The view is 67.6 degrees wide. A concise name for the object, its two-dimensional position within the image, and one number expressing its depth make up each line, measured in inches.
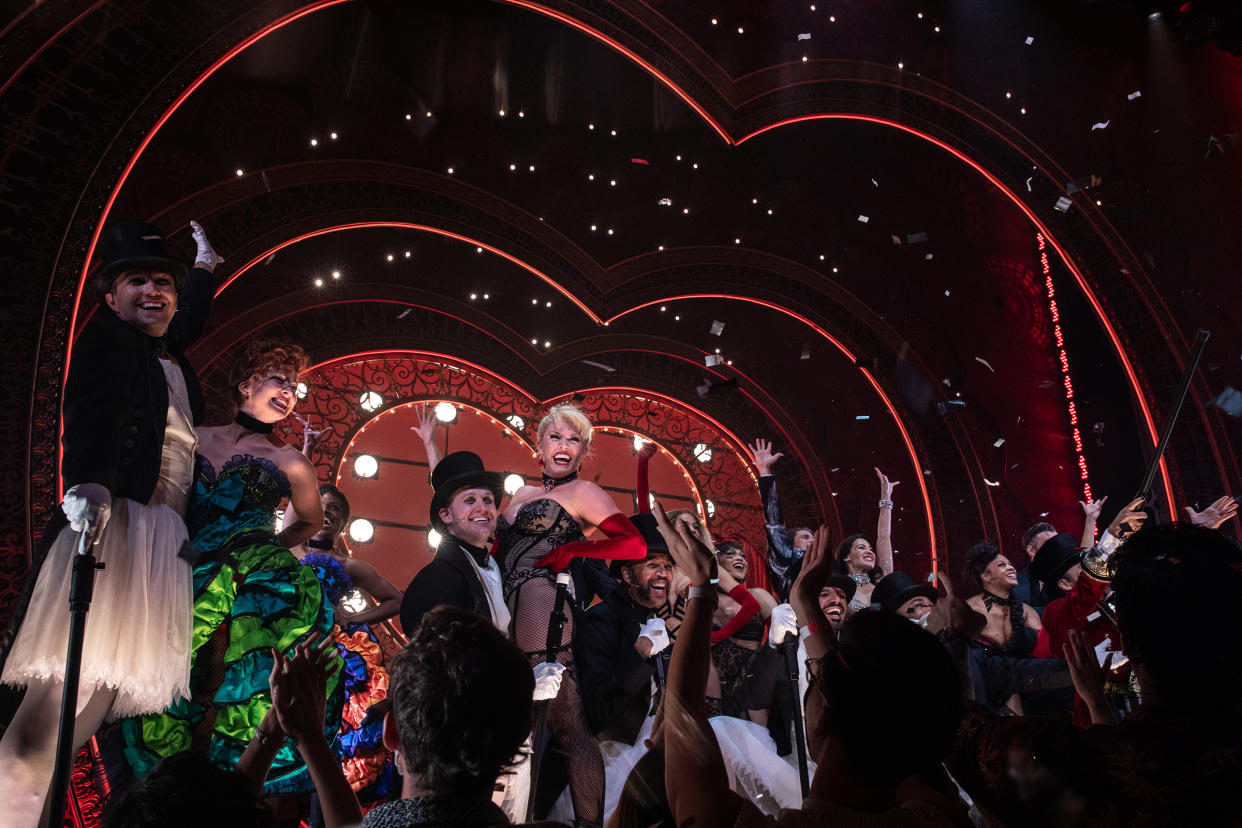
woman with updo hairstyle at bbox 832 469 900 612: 235.5
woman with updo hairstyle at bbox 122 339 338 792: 113.1
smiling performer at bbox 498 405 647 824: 145.1
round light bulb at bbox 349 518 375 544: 347.6
